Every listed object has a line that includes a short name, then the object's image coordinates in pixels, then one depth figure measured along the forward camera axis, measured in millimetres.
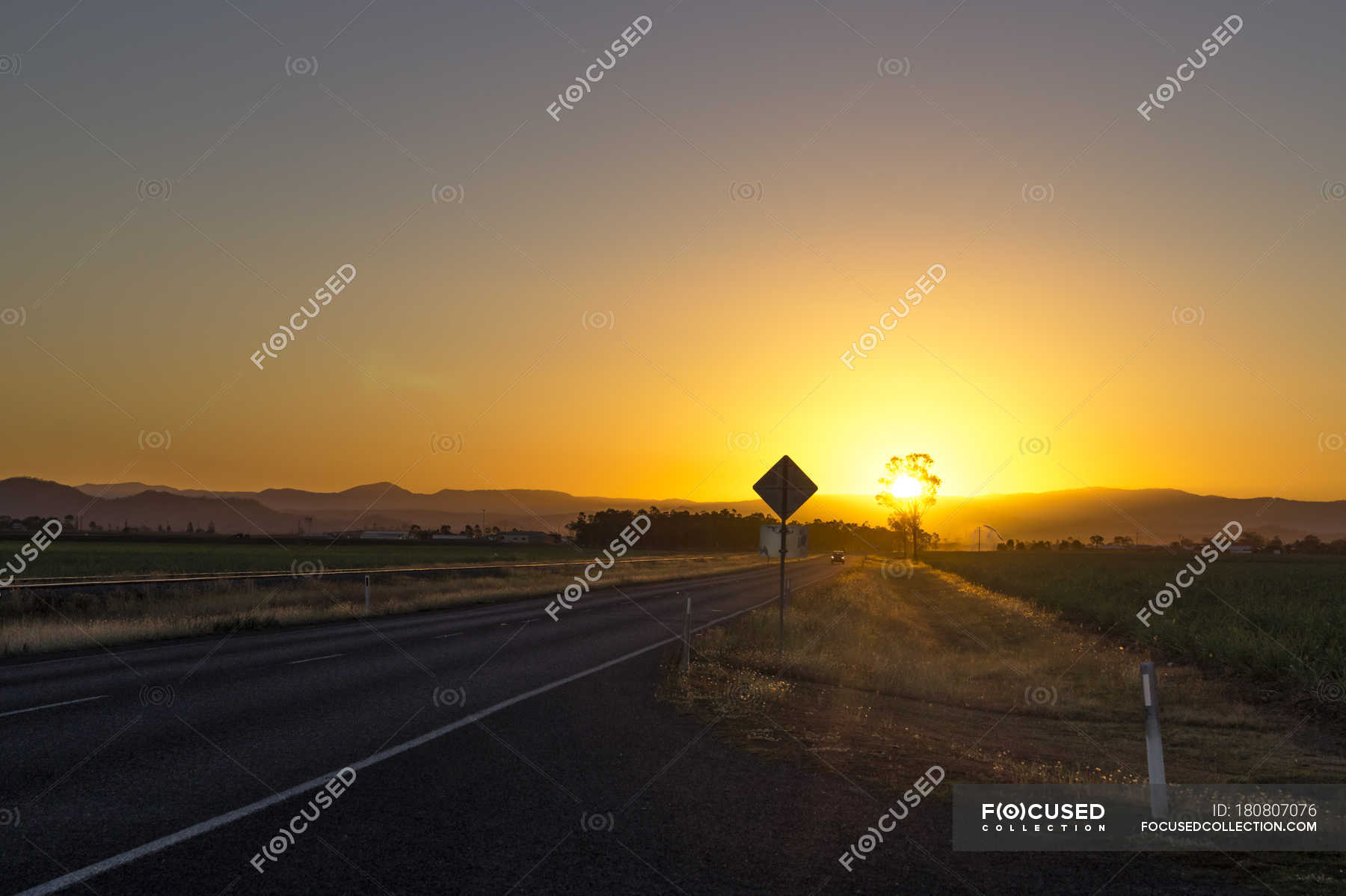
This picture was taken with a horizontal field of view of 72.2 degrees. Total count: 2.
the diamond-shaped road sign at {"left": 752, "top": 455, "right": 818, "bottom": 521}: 17812
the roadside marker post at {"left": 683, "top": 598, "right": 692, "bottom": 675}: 15767
